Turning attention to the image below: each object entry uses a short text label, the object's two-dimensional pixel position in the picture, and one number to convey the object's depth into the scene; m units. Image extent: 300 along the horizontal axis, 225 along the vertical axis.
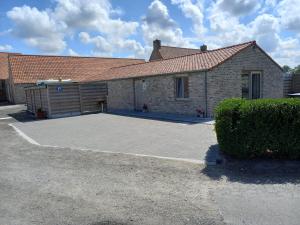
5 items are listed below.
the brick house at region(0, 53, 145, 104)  23.73
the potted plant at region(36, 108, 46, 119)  15.68
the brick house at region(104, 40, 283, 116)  11.97
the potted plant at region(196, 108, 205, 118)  11.79
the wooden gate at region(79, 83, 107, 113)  17.17
